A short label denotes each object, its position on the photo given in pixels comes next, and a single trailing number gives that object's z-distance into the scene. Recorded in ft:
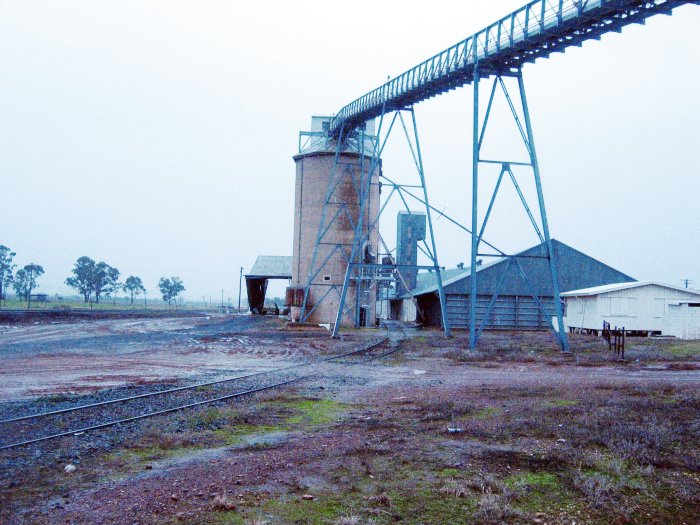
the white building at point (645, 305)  96.53
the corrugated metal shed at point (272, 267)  161.89
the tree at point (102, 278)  332.19
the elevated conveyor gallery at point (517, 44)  51.96
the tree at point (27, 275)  300.81
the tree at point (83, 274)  328.49
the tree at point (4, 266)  284.41
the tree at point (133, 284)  372.79
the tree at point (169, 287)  391.24
